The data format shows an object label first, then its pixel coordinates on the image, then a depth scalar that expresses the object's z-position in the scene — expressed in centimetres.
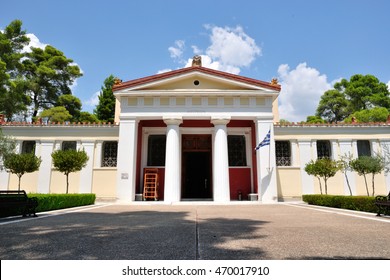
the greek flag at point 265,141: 1672
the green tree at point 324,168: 1547
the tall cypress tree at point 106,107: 3897
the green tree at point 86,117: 3707
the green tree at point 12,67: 1825
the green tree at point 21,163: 1376
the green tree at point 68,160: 1466
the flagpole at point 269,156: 1708
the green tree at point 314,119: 4498
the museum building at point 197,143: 1720
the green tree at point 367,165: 1516
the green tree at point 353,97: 4216
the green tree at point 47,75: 3644
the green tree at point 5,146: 1513
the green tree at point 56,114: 3216
